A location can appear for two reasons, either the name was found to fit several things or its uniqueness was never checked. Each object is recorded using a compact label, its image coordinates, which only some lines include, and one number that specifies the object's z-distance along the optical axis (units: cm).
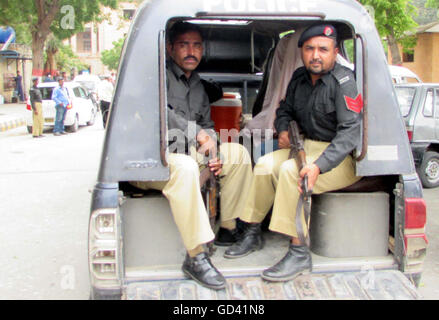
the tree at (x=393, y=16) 1521
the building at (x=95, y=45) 6341
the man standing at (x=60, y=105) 1531
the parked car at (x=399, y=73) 1811
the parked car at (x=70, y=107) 1609
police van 246
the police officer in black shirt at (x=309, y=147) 265
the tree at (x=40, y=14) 1989
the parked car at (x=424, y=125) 751
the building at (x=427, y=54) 2698
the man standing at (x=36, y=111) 1474
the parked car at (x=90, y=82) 2738
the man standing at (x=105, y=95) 966
